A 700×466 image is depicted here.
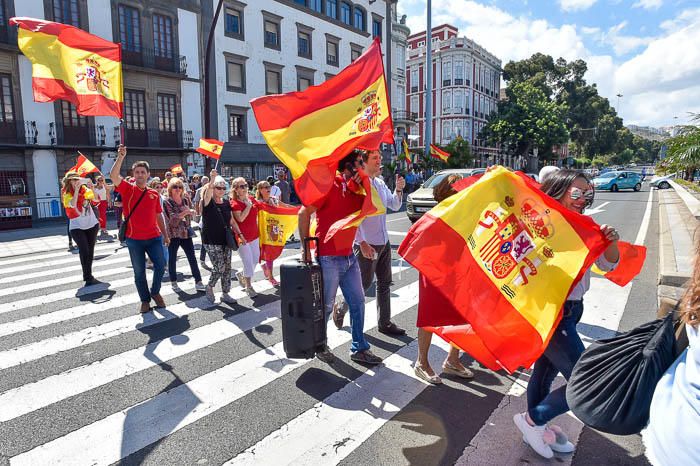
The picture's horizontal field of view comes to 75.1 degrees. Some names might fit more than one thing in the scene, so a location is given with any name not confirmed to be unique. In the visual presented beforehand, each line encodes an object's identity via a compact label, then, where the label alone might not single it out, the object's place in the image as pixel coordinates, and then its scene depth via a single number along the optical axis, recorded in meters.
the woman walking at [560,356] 2.71
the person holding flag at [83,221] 7.38
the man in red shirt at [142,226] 5.60
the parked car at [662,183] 37.38
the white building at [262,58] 26.95
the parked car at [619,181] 33.84
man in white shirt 4.77
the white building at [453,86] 55.25
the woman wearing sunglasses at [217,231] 6.18
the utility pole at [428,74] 22.92
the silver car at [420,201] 13.53
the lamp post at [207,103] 14.28
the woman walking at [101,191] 9.62
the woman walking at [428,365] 3.81
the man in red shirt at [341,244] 3.94
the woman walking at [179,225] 6.92
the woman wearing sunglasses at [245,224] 6.68
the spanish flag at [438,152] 20.33
